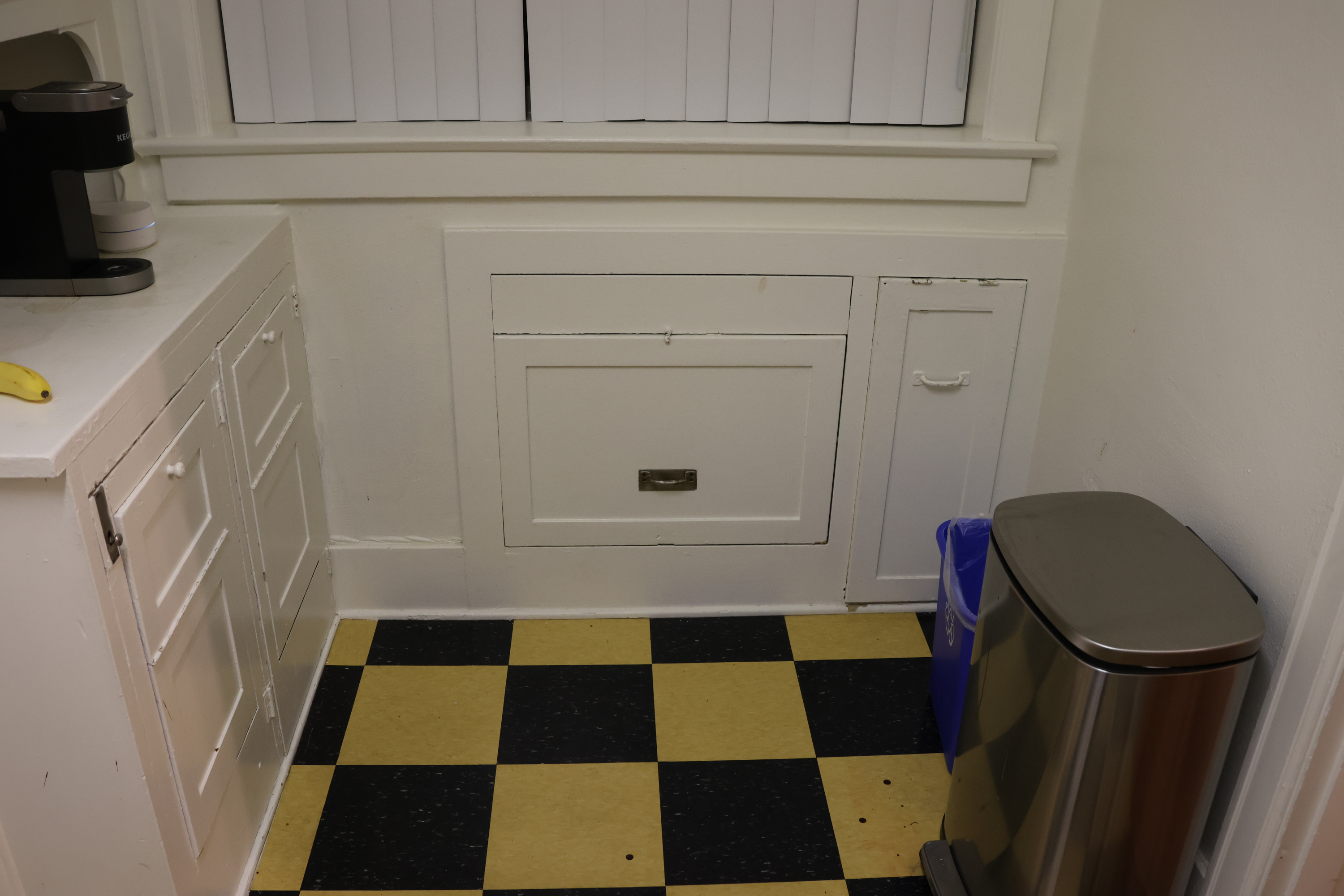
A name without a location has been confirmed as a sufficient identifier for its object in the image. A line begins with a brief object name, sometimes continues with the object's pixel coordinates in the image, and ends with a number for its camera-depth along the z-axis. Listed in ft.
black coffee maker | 5.02
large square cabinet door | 7.23
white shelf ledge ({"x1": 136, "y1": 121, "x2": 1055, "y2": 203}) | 6.59
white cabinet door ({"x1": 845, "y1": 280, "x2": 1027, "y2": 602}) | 7.18
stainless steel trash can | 4.27
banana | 3.95
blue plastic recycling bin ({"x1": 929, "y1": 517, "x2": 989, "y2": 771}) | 6.32
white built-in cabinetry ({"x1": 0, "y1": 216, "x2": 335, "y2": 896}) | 3.92
